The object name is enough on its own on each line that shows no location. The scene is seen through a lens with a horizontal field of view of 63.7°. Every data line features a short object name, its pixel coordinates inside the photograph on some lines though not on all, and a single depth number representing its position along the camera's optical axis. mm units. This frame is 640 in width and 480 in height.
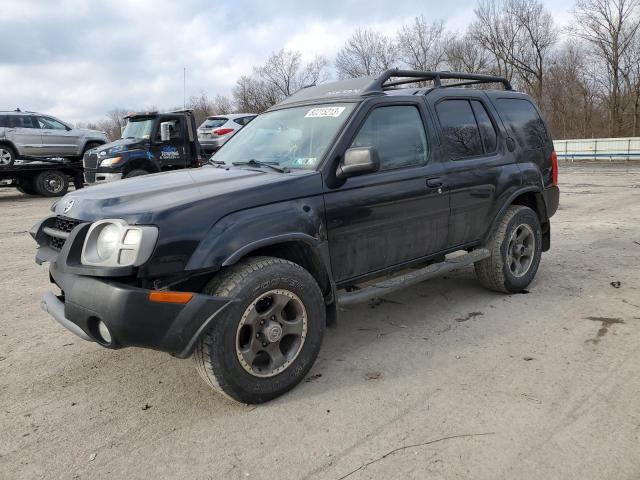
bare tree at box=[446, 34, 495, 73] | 47656
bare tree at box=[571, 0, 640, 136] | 37375
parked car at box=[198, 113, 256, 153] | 15711
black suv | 2770
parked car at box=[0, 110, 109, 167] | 15055
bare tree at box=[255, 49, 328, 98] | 54019
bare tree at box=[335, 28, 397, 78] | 50875
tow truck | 12562
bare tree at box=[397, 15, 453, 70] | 48297
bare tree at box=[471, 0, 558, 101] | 46031
